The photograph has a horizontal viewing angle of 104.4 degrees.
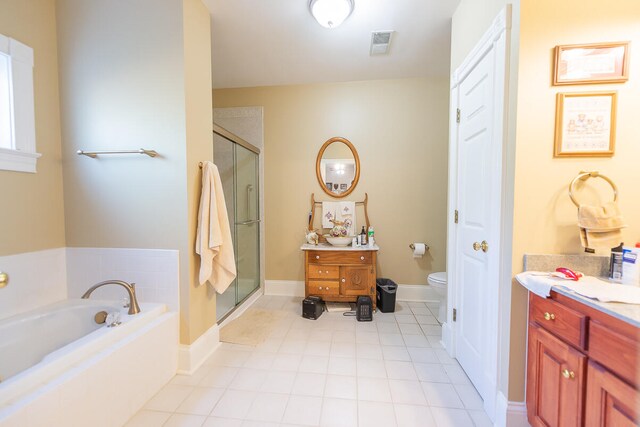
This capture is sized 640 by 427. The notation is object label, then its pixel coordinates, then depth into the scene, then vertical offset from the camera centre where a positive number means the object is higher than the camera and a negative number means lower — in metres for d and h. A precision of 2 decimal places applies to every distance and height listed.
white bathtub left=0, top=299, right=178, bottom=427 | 0.99 -0.81
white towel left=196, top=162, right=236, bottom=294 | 1.78 -0.26
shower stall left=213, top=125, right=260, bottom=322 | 2.61 -0.07
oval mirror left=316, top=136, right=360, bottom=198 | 3.10 +0.43
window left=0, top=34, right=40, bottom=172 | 1.53 +0.61
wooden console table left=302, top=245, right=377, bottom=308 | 2.70 -0.78
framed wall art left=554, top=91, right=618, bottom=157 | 1.14 +0.36
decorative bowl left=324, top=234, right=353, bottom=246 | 2.87 -0.45
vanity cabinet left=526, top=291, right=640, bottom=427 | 0.75 -0.59
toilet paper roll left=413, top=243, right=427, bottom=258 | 2.93 -0.56
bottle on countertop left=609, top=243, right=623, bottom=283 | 1.08 -0.27
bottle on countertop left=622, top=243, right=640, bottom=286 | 1.01 -0.26
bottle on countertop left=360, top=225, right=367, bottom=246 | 2.94 -0.44
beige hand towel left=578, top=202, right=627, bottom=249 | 1.06 -0.09
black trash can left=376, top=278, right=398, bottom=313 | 2.71 -1.06
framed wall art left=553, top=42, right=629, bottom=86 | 1.12 +0.64
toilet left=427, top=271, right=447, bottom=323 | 2.34 -0.83
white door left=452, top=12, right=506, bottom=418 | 1.33 -0.08
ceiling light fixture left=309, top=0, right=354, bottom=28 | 1.76 +1.38
